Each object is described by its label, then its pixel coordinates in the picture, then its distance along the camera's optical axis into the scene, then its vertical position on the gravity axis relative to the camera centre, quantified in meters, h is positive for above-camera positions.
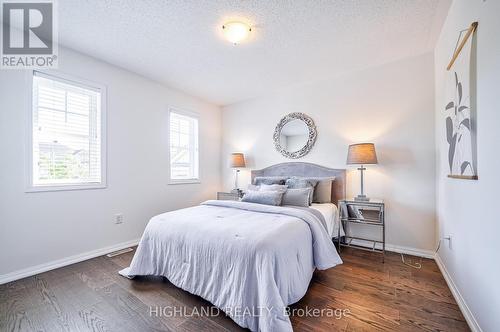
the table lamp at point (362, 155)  2.68 +0.14
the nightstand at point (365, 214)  2.65 -0.62
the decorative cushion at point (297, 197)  2.77 -0.40
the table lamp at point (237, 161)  4.09 +0.11
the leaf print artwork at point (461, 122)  1.48 +0.35
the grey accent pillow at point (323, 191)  3.09 -0.36
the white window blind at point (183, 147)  3.81 +0.36
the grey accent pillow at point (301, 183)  3.10 -0.24
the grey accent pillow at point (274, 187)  2.98 -0.30
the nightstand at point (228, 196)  3.85 -0.55
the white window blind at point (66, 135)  2.33 +0.38
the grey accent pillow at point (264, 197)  2.73 -0.40
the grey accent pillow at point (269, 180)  3.40 -0.22
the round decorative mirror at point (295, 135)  3.53 +0.55
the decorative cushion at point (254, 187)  3.28 -0.33
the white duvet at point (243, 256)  1.42 -0.71
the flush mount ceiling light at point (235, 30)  2.08 +1.37
